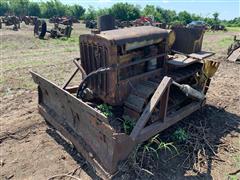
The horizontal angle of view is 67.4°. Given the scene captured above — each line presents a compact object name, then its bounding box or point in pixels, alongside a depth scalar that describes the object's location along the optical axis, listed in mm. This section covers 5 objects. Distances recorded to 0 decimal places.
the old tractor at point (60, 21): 17640
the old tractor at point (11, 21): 17057
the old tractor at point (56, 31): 11926
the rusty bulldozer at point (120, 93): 2338
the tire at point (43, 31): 11870
